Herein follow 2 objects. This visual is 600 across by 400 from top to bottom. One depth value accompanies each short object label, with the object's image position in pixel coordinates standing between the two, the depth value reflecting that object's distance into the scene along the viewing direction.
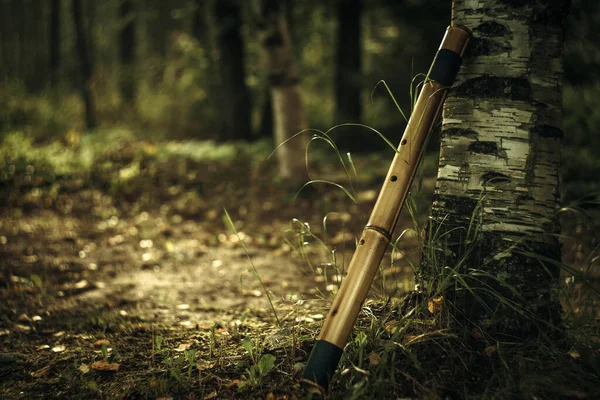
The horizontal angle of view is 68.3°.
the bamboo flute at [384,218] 1.49
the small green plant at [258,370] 1.67
